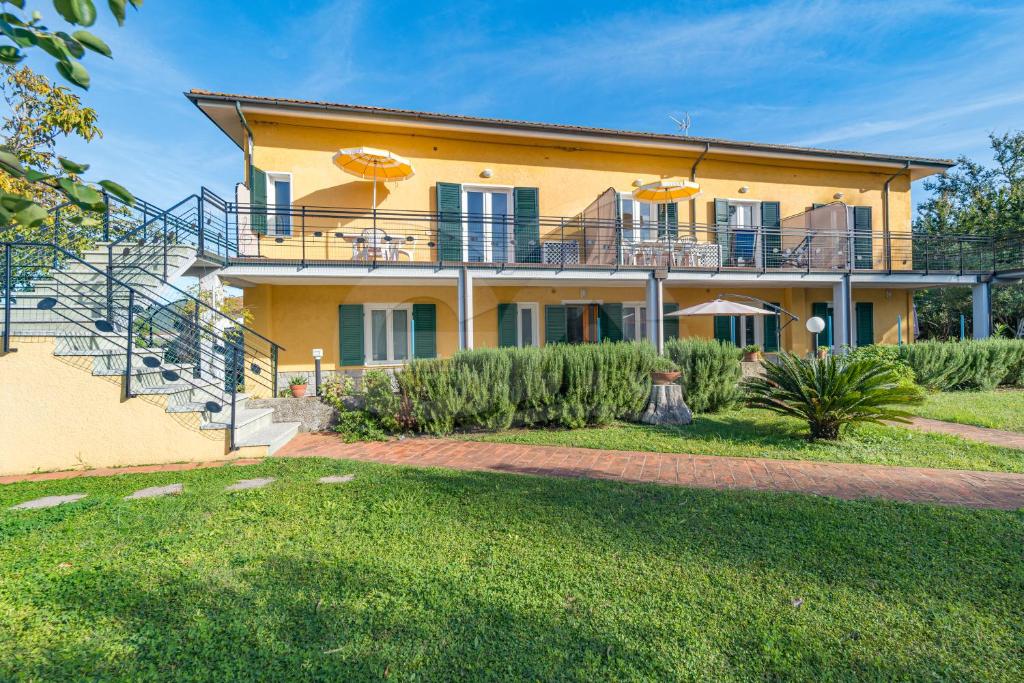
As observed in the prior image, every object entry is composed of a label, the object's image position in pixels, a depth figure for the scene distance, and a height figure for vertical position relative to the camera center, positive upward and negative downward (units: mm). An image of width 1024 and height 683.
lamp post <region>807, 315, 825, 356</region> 11298 +463
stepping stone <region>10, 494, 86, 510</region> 4391 -1392
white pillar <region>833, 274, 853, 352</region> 13672 +838
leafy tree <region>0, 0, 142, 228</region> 1102 +701
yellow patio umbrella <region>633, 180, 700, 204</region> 11883 +3909
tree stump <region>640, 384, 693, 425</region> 8156 -1053
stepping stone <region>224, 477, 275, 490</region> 4785 -1351
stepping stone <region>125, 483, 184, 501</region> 4617 -1363
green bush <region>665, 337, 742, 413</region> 8930 -527
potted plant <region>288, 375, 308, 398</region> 8578 -647
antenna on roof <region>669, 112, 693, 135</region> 14980 +6998
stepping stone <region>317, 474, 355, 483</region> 4943 -1344
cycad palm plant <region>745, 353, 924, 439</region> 6352 -652
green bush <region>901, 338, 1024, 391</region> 11328 -484
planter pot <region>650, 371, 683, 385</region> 8297 -536
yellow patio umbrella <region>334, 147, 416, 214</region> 10508 +4222
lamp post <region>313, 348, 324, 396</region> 8797 -169
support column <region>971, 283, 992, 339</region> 14772 +1029
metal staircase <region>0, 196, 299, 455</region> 5961 +489
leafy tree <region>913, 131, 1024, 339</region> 17547 +6120
